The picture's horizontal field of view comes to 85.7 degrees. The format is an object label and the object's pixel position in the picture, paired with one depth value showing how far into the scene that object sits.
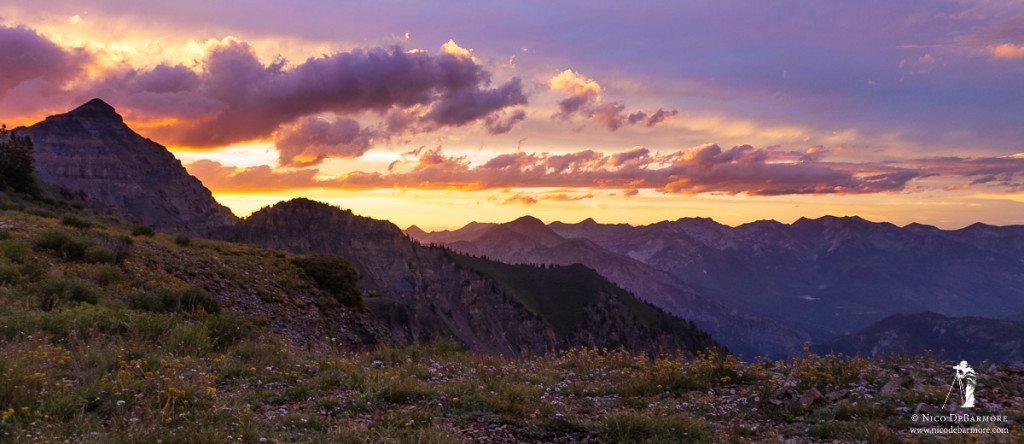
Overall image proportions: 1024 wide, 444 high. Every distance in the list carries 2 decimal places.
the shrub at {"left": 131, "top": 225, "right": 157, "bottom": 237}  34.66
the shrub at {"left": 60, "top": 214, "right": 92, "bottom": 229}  29.71
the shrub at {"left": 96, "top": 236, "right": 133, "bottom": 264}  22.91
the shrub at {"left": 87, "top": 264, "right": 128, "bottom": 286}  19.47
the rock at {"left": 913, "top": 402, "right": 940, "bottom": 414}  9.58
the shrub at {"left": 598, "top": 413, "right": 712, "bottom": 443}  8.68
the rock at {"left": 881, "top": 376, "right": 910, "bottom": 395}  10.90
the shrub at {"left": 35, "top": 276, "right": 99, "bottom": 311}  16.20
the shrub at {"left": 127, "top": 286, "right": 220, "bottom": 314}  18.00
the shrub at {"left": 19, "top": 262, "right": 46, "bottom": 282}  17.62
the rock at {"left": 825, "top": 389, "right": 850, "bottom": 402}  10.70
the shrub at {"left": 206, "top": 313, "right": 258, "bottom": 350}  14.72
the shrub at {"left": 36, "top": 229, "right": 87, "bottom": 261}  21.44
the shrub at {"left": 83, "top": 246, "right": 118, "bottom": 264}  21.58
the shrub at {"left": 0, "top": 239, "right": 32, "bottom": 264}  19.12
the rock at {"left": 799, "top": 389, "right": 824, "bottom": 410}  10.44
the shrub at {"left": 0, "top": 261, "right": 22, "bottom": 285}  16.84
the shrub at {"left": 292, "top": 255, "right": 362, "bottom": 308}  33.97
